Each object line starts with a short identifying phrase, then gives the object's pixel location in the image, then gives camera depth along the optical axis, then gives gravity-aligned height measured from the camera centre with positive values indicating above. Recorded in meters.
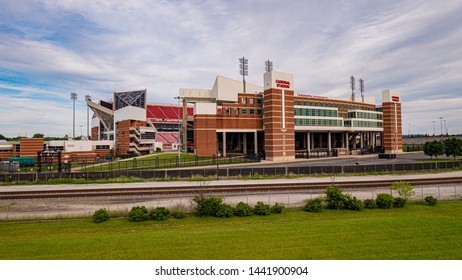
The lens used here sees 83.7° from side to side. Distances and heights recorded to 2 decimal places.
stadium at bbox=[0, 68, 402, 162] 68.38 +6.89
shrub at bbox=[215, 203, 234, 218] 19.14 -4.92
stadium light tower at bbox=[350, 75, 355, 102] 105.93 +24.51
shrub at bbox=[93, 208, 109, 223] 17.89 -4.80
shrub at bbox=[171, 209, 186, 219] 19.00 -5.04
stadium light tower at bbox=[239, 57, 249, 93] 83.56 +25.80
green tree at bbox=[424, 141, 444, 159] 61.84 -1.22
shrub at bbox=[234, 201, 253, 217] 19.39 -4.89
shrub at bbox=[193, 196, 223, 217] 19.39 -4.57
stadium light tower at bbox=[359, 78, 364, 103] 113.63 +26.05
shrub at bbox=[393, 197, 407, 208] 21.64 -4.93
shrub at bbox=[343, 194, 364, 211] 20.61 -4.81
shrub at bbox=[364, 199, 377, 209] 21.22 -4.96
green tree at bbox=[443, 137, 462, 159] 61.44 -1.01
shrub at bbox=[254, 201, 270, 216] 19.53 -4.87
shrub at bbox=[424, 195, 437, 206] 22.03 -4.91
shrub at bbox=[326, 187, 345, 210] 20.97 -4.46
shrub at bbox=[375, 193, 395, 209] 21.19 -4.74
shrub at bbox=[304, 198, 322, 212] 20.31 -4.87
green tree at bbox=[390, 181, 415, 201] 22.47 -3.96
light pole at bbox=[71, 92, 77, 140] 111.26 +22.35
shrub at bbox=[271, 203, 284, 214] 19.98 -4.96
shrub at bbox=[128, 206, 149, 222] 18.19 -4.84
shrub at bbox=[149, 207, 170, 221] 18.55 -4.87
